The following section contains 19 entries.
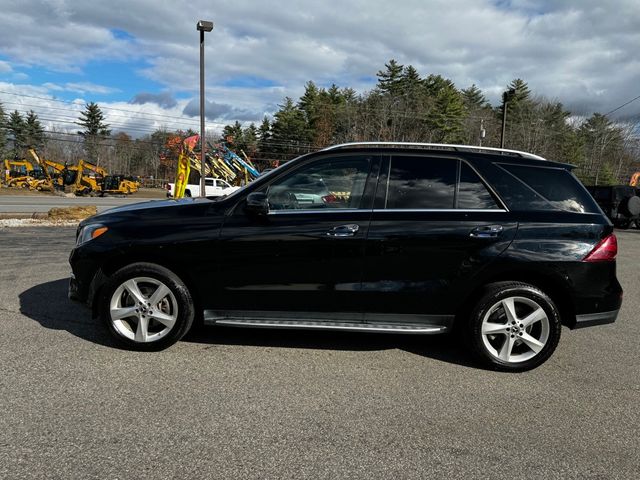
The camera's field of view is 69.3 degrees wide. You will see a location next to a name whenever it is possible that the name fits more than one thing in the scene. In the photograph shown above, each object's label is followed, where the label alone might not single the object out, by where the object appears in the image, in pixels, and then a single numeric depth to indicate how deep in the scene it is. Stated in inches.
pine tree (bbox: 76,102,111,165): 3356.3
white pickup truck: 1227.7
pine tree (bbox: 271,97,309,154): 2488.9
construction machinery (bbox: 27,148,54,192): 1570.9
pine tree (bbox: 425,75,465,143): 2087.8
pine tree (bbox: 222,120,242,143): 3060.8
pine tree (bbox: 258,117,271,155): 2711.6
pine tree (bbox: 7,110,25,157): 3056.8
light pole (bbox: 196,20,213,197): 672.4
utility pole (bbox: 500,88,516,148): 1146.5
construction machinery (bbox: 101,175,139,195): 1529.3
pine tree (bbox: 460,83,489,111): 2709.2
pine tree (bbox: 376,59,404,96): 2392.5
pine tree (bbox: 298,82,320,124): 2476.5
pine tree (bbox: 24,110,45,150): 3106.1
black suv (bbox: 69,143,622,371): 150.3
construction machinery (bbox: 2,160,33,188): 1688.0
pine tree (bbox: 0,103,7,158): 2807.6
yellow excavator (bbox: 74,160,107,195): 1492.4
